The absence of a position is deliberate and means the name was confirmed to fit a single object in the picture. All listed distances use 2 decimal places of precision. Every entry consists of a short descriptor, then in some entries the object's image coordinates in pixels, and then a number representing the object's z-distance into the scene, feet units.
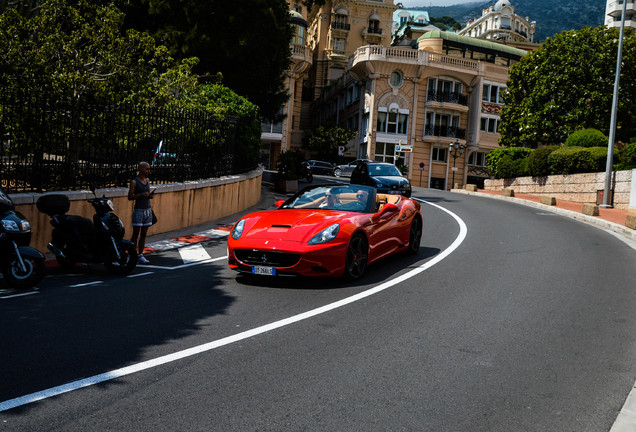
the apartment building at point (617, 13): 302.74
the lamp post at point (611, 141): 78.23
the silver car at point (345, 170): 162.91
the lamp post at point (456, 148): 183.83
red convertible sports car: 26.37
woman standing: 33.40
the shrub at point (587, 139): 105.70
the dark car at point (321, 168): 171.12
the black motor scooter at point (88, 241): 29.22
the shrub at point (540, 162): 109.70
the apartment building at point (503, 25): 460.14
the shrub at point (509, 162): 123.13
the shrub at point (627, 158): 86.58
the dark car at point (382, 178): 76.83
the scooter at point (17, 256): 24.90
